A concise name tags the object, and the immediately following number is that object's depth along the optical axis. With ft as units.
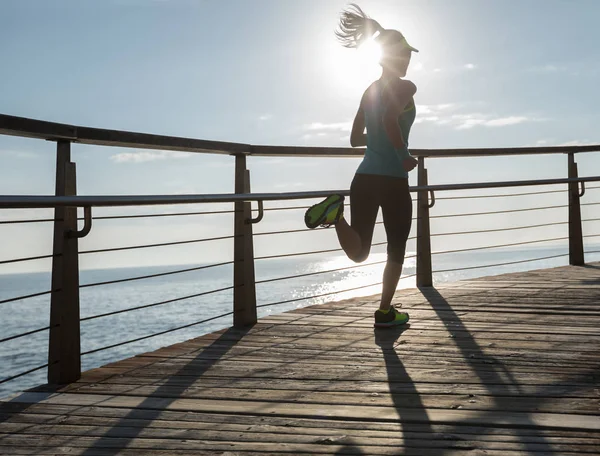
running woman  12.58
